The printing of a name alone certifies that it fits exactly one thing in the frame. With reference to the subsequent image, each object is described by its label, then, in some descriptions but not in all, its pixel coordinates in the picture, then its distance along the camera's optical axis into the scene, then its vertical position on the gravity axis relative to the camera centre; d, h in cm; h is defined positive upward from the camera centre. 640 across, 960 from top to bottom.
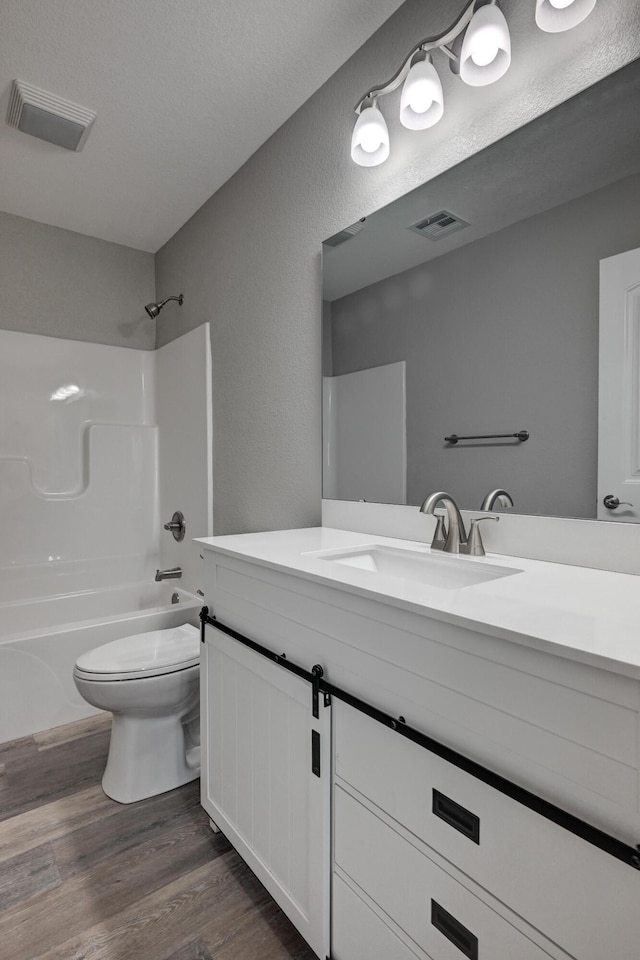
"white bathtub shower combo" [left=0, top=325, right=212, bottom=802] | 219 -19
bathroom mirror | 105 +40
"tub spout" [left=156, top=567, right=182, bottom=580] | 250 -52
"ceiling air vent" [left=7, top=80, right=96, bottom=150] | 175 +131
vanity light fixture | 104 +96
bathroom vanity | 59 -43
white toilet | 164 -81
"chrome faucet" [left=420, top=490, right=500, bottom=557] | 120 -16
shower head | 273 +89
